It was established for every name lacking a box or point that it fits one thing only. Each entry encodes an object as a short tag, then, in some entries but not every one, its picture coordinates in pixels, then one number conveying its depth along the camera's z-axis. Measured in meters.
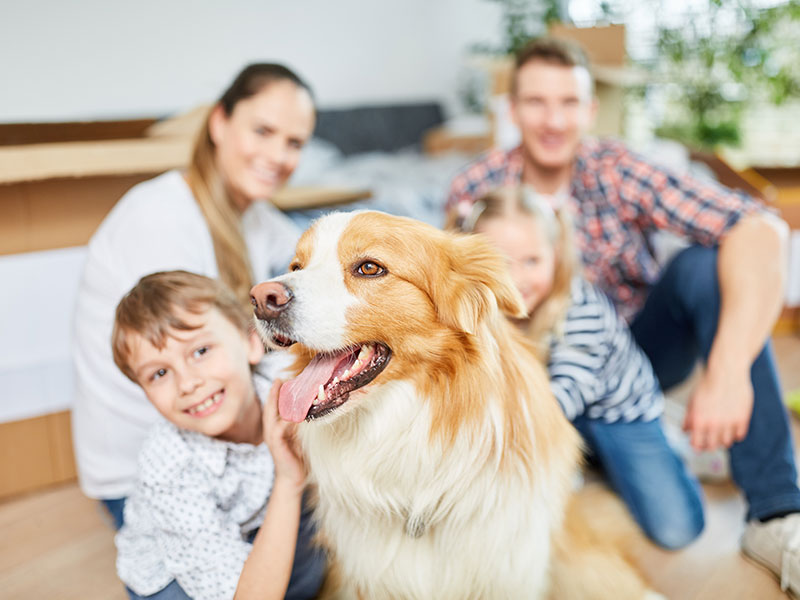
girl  1.65
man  1.62
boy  1.18
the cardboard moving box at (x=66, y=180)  1.66
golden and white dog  1.05
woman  1.56
